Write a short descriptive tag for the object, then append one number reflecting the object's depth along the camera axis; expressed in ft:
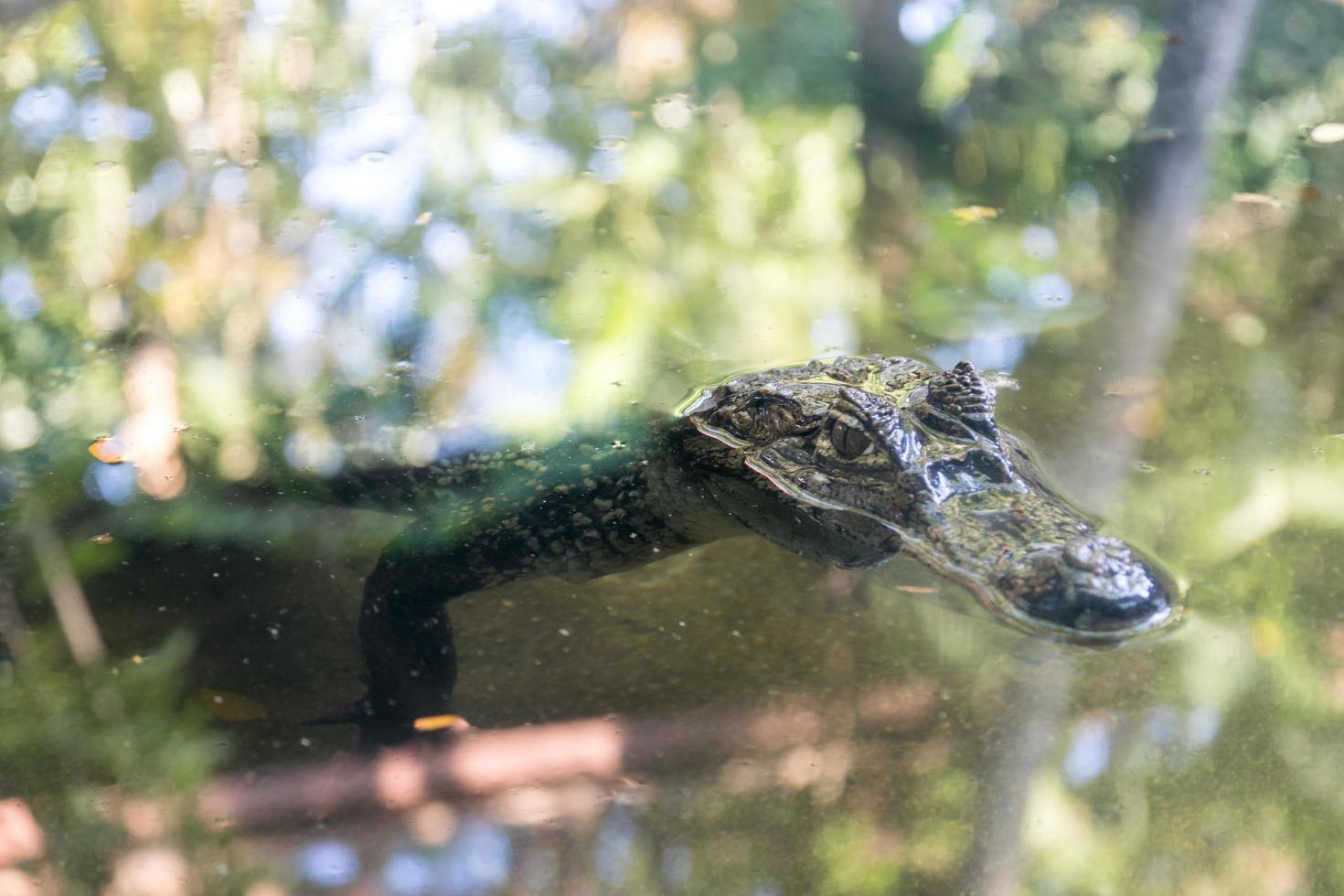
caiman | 7.34
